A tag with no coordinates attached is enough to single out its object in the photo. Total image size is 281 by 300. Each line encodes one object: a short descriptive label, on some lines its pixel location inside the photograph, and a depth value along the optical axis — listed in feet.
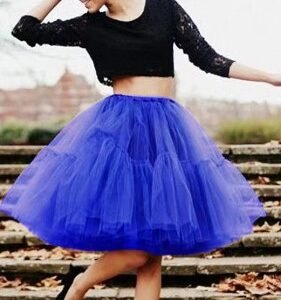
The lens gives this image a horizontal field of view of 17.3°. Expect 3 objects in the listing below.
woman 10.45
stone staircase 16.40
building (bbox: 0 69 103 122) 46.67
